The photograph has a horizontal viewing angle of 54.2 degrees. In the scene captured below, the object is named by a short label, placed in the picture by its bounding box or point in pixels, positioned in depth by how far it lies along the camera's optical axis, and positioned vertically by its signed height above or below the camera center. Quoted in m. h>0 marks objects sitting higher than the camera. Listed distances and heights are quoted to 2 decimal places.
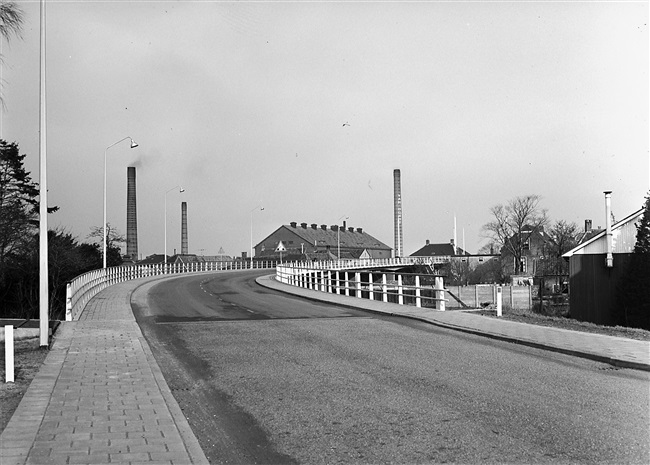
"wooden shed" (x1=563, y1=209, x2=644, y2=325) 31.91 -0.34
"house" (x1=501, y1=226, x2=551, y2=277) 86.25 +2.15
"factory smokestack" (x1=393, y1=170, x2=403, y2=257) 103.38 +10.41
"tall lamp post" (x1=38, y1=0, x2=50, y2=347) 12.54 +1.78
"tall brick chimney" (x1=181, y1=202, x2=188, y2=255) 92.25 +5.71
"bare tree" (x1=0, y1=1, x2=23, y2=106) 12.85 +5.26
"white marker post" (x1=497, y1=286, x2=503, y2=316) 17.11 -0.98
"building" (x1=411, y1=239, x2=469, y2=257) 156.12 +4.09
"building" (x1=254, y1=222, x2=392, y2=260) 137.50 +6.22
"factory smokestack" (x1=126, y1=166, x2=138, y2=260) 74.36 +6.49
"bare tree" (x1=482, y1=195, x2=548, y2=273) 87.00 +5.04
